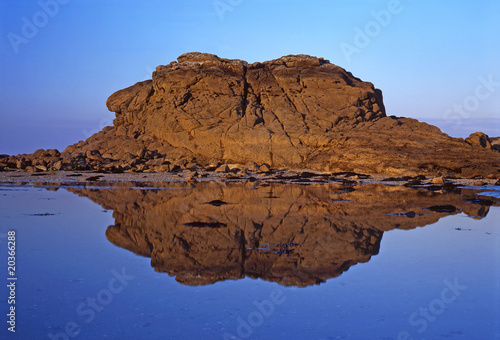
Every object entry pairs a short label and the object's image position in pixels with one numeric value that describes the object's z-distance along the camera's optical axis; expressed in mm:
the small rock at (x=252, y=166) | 28880
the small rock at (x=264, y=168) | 27919
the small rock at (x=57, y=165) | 29312
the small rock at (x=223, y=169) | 27988
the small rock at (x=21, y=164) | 30536
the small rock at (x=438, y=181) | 21391
